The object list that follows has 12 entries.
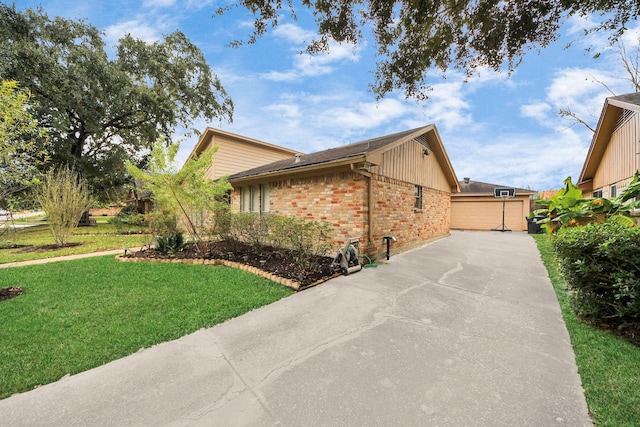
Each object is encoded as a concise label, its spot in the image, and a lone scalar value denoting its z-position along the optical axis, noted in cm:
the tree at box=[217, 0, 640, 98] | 388
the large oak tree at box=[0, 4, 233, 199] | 1491
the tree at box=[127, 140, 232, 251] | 741
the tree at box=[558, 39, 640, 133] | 1536
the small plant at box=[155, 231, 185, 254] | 827
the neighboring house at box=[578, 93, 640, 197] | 732
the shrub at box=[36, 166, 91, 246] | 970
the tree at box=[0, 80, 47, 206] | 443
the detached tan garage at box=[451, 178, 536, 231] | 1714
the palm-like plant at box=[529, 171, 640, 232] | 517
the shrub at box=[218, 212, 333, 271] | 616
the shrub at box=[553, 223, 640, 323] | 318
